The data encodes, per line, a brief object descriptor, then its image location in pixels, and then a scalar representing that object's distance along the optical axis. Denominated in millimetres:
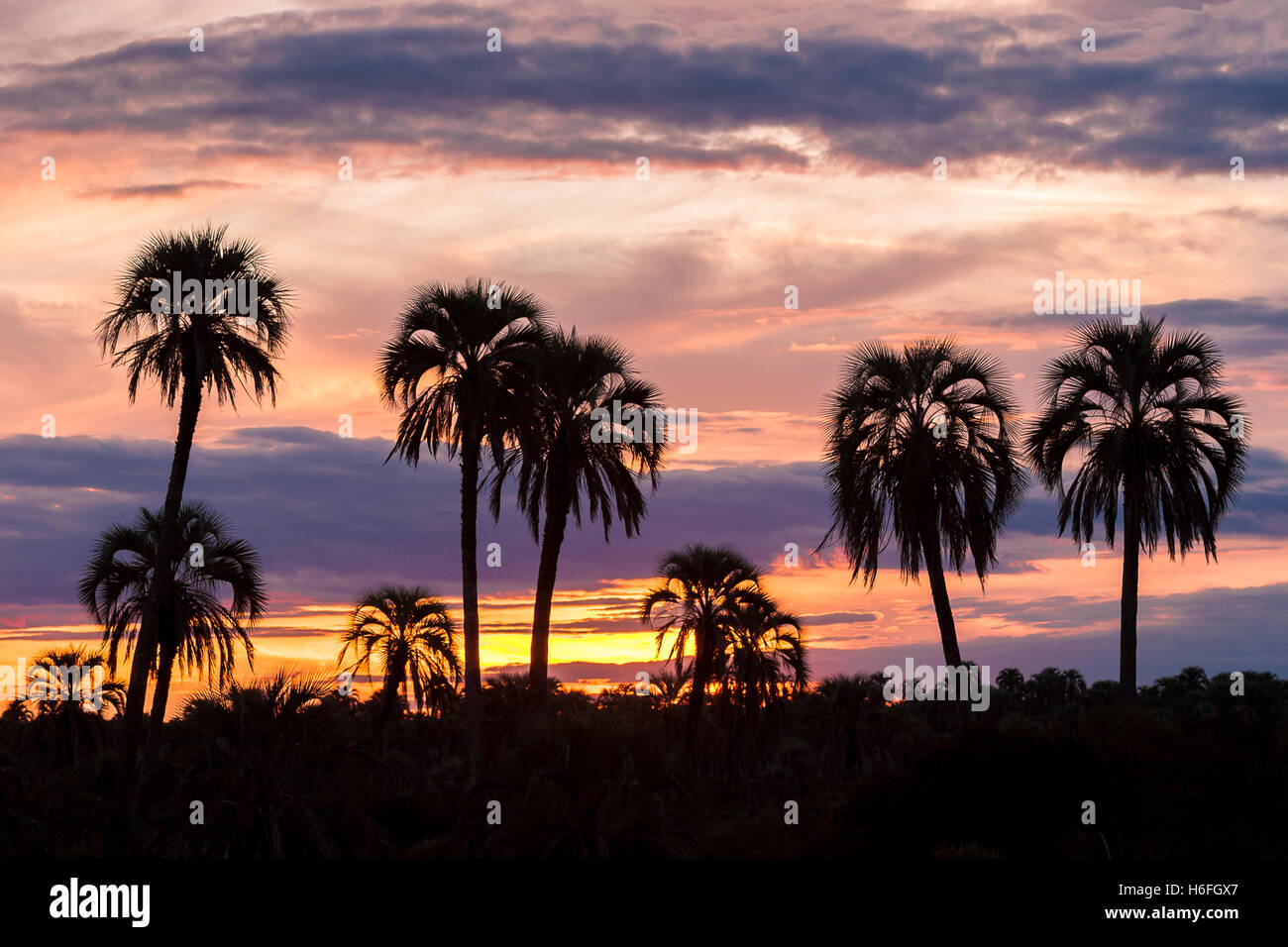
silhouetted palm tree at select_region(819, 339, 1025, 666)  36594
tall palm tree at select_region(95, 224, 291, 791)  36281
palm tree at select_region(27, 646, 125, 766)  53734
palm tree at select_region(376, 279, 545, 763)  40156
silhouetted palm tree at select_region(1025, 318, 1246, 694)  36500
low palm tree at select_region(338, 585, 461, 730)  46000
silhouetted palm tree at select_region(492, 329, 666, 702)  42000
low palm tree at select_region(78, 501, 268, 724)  41281
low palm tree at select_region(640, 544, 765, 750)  43406
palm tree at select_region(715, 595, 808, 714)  44031
